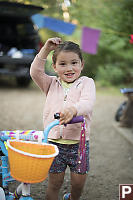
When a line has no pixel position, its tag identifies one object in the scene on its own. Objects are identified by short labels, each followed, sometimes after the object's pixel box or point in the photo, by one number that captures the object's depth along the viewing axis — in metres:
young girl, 2.41
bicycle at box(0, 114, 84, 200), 1.97
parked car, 8.43
